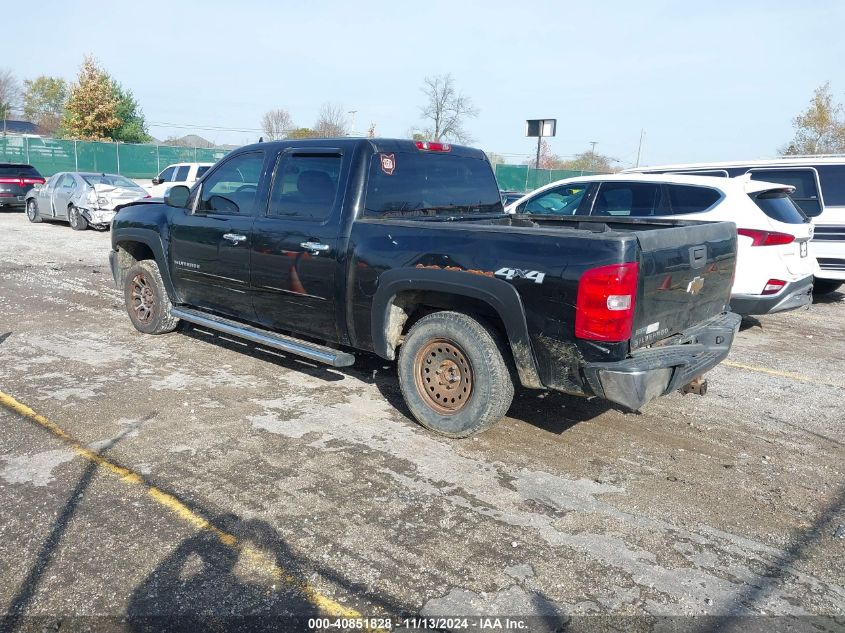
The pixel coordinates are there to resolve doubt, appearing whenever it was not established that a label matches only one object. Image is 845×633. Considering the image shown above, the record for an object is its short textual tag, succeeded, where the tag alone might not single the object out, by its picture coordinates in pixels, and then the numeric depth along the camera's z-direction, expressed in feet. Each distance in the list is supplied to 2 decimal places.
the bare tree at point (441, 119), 156.76
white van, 31.09
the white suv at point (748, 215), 23.63
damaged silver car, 56.08
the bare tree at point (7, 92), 237.86
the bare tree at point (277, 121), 207.92
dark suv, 71.97
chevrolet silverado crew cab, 12.75
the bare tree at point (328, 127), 177.27
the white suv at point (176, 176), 60.23
